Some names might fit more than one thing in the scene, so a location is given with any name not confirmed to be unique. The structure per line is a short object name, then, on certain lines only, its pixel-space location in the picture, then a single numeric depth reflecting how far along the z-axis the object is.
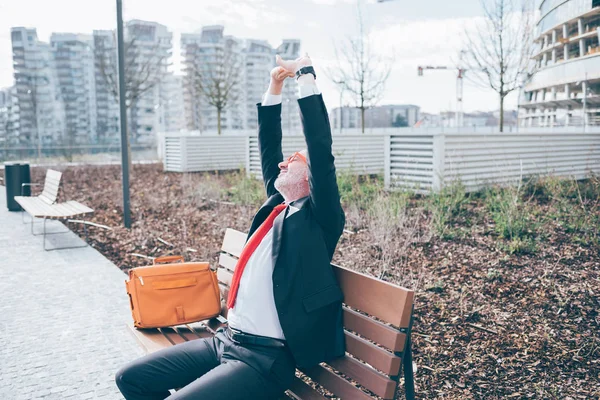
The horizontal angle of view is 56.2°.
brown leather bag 3.28
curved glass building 54.66
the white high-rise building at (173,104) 109.64
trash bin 11.27
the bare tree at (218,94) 27.97
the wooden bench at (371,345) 2.25
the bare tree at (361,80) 21.88
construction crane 51.59
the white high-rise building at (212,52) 111.62
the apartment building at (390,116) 107.38
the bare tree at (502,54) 18.31
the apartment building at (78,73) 94.31
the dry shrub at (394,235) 5.25
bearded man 2.42
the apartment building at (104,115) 90.00
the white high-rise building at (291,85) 91.29
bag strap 3.61
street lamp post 8.52
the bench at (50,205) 7.92
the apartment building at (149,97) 99.10
